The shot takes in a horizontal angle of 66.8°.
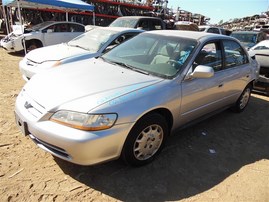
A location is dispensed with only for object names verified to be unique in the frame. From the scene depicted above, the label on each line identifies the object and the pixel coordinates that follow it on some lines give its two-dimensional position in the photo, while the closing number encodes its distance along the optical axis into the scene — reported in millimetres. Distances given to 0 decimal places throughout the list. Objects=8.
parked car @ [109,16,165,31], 8030
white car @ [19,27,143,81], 4597
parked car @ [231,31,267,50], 9460
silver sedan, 2062
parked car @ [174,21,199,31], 13113
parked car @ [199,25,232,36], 11401
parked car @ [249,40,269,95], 5257
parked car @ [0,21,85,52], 7999
